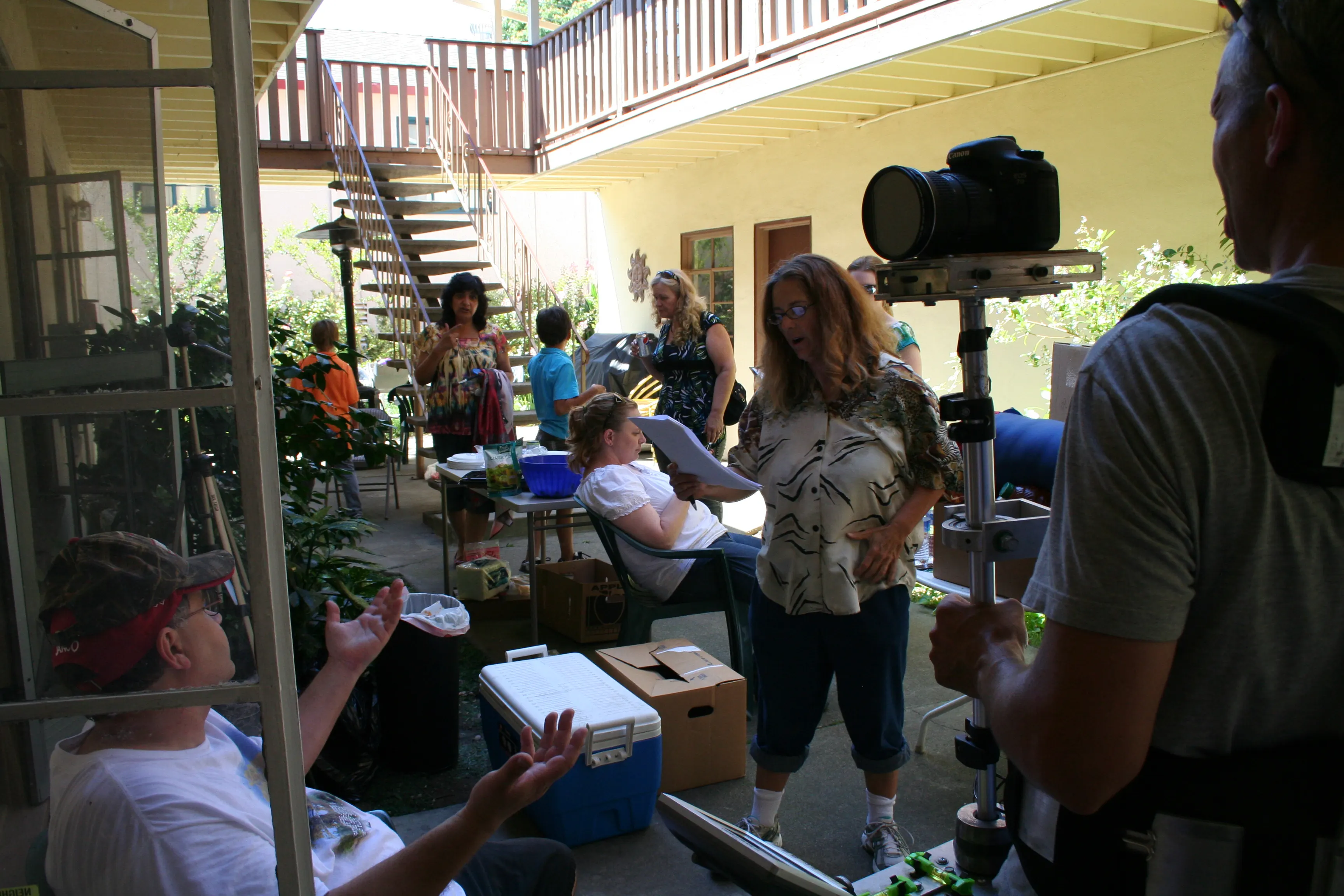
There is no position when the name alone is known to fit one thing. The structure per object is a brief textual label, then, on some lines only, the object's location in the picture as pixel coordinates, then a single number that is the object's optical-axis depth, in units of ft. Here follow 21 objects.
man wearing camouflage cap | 3.63
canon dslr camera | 4.62
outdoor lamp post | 26.91
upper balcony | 17.15
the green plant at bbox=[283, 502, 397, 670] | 8.66
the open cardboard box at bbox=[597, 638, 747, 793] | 9.68
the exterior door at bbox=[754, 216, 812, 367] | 28.30
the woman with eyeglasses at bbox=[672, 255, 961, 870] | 7.66
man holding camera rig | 2.54
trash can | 9.90
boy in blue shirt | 17.30
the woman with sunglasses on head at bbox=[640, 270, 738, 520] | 16.26
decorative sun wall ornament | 37.09
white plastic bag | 9.84
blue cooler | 8.63
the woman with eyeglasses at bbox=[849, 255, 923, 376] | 14.89
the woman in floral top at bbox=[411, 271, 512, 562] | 17.57
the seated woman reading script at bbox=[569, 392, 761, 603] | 11.57
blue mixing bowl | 13.43
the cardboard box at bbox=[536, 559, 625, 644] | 13.96
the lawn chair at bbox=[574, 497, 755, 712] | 11.46
